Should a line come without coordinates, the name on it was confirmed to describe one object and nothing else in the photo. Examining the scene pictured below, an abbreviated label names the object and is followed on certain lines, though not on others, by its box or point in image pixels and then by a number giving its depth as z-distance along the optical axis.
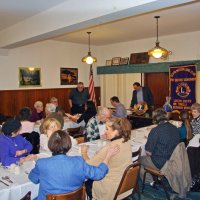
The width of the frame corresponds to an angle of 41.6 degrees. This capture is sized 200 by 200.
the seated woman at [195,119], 4.69
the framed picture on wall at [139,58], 8.99
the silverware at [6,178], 2.64
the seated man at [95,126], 4.69
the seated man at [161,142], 3.80
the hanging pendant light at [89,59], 8.22
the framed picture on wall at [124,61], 9.59
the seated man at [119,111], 6.81
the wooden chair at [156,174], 3.66
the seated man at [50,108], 6.16
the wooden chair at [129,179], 2.78
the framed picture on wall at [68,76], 9.61
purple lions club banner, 7.84
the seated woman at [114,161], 2.80
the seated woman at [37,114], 6.48
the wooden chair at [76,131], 5.71
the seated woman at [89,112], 5.40
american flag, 9.41
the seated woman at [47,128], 3.73
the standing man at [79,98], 8.52
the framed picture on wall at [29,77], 8.63
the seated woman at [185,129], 4.56
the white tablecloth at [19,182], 2.49
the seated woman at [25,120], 4.64
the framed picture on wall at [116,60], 9.90
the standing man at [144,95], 7.83
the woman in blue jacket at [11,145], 3.10
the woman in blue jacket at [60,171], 2.19
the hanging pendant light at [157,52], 6.47
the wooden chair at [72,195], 2.14
